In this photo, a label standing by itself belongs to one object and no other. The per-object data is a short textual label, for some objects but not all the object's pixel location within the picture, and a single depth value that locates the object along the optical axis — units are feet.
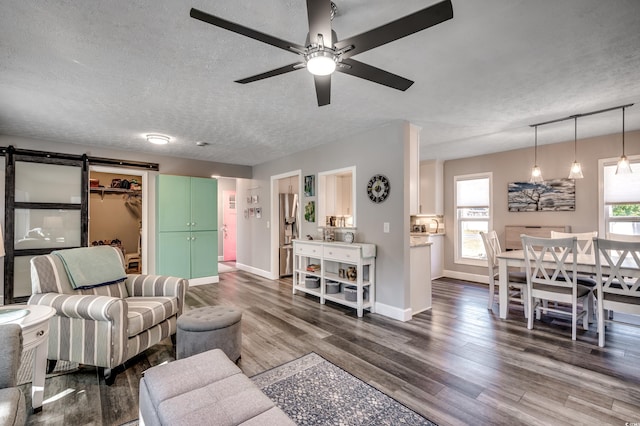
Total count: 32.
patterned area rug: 6.06
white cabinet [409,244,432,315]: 12.46
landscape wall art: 15.43
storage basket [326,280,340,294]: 14.30
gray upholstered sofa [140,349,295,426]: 3.92
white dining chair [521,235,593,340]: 10.12
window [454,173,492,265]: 18.80
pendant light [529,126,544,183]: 12.84
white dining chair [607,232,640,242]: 11.84
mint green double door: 17.46
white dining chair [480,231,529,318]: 12.07
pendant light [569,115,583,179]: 12.03
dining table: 11.66
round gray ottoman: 7.84
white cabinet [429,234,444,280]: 19.77
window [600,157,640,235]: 13.62
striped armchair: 7.29
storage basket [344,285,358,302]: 12.94
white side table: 5.79
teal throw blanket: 8.60
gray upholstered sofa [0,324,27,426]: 4.11
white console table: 12.53
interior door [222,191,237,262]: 28.30
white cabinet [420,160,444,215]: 20.39
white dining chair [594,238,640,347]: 8.87
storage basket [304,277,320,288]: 15.23
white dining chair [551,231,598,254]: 13.24
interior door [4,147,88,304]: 13.75
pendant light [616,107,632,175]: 10.78
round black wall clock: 12.46
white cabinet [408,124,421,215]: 12.28
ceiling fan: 4.37
